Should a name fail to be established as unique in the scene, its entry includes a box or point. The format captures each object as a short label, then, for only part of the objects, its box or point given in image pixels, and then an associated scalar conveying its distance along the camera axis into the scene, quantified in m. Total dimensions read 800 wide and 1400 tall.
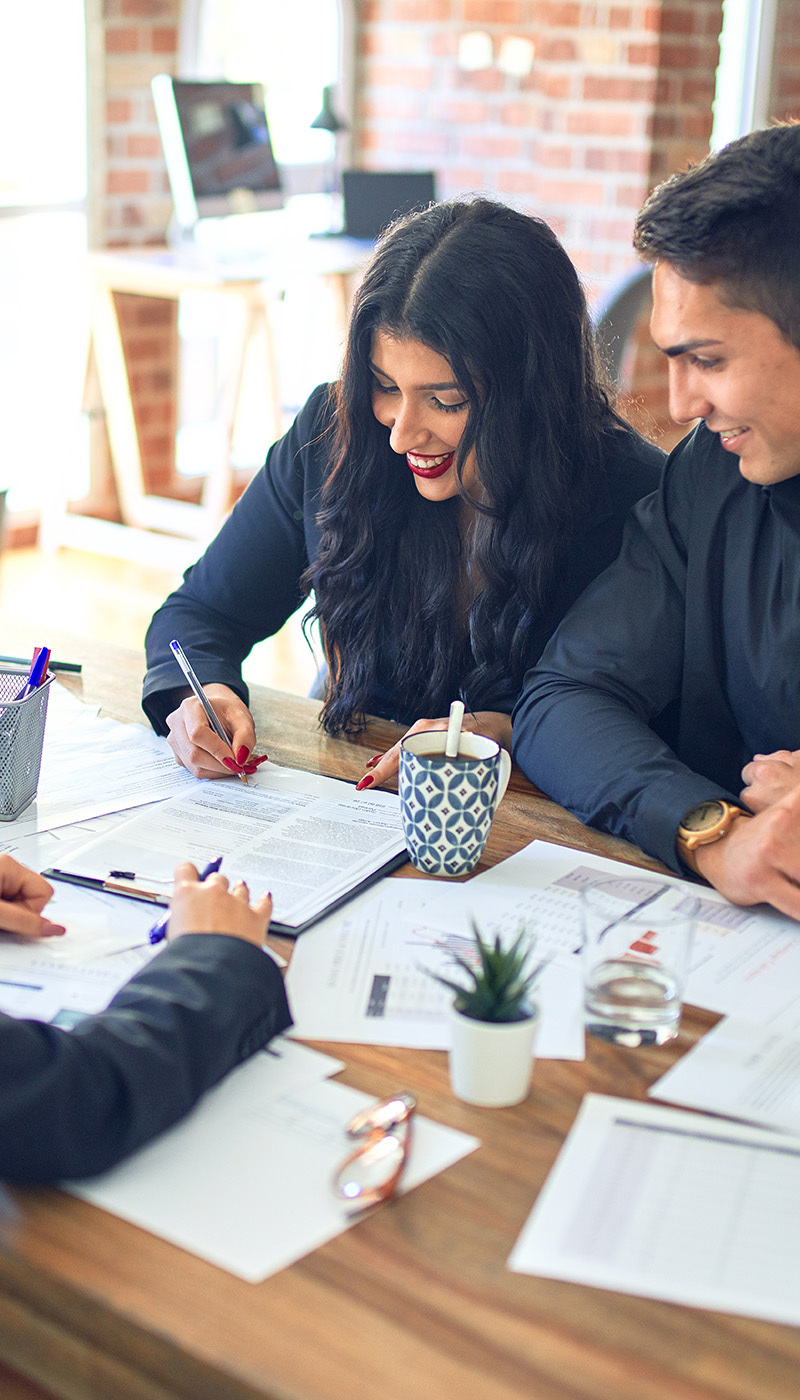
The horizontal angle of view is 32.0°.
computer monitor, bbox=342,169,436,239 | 4.70
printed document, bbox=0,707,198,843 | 1.30
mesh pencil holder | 1.25
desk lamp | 4.76
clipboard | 1.07
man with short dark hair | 1.25
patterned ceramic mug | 1.17
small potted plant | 0.85
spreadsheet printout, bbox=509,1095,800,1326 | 0.72
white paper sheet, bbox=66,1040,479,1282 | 0.74
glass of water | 0.95
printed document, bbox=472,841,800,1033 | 0.99
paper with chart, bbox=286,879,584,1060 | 0.95
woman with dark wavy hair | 1.56
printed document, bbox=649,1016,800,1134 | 0.86
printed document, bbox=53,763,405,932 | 1.15
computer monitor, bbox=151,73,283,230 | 4.26
